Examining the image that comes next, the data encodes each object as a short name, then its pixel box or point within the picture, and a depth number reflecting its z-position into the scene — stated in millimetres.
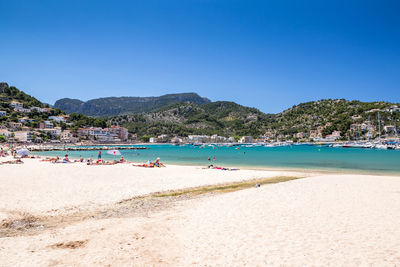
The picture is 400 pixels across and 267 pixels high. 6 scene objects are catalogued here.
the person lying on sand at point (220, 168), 26103
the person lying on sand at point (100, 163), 29275
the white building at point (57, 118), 147500
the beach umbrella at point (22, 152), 41844
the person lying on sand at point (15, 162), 29700
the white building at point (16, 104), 140875
